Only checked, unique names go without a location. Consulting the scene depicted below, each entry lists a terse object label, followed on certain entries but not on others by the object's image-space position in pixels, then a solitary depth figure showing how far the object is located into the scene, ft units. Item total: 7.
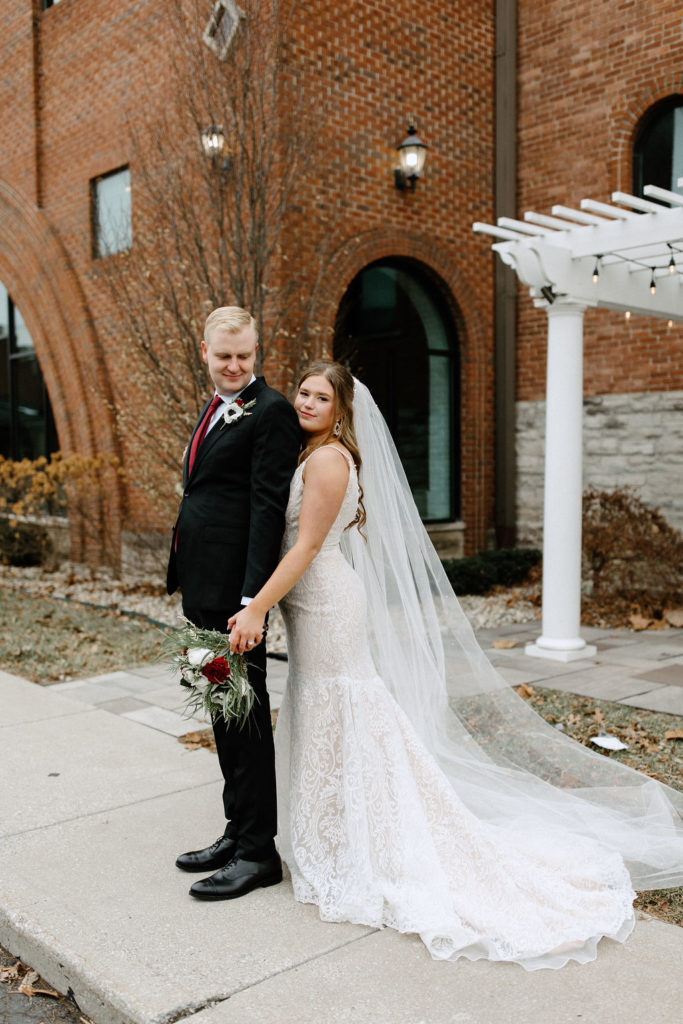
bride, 9.52
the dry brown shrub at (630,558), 27.25
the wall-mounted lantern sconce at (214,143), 25.88
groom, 9.95
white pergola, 21.07
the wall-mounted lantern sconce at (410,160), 30.96
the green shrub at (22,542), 39.58
